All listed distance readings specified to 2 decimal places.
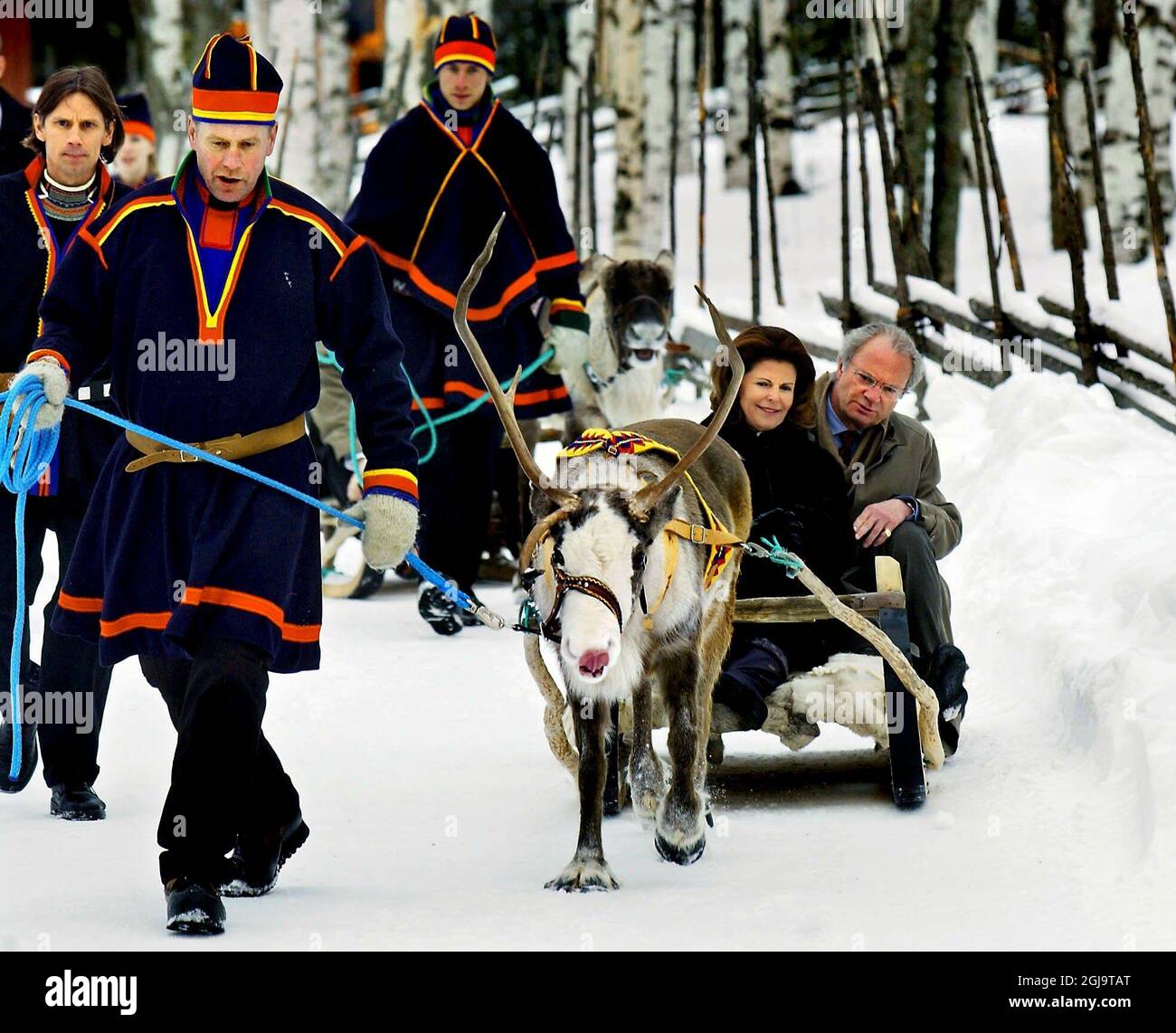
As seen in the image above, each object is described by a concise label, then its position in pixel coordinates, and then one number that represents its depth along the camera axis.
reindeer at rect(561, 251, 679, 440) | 8.86
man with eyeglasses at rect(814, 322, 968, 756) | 5.73
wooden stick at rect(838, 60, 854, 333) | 12.63
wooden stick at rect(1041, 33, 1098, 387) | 10.17
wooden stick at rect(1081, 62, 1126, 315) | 10.29
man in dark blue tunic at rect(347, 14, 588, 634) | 8.17
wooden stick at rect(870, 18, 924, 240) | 12.20
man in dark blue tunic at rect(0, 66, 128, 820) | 5.33
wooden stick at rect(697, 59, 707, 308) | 14.83
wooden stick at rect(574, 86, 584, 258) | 16.77
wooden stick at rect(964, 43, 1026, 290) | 11.41
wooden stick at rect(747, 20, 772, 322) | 13.97
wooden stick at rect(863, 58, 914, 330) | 11.90
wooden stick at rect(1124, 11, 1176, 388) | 8.59
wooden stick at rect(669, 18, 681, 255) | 15.95
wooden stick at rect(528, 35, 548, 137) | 18.05
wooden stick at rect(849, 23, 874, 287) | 12.45
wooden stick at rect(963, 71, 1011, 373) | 11.27
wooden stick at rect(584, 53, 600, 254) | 15.88
